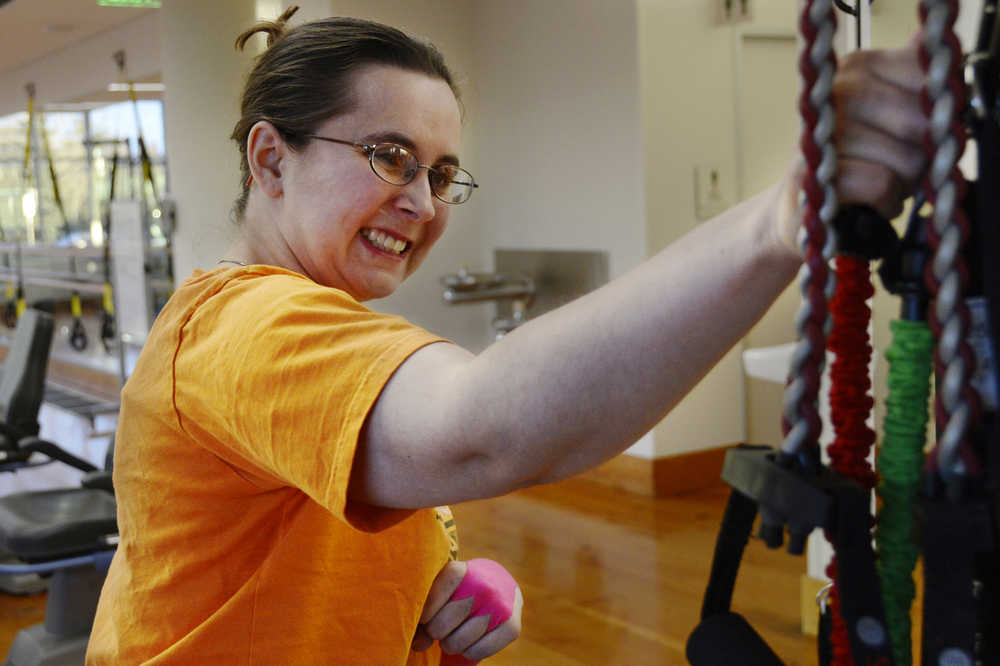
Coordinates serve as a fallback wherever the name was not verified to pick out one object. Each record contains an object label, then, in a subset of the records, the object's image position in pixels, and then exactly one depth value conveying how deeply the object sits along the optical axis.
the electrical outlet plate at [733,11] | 4.34
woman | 0.46
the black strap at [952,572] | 0.38
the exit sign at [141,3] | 4.76
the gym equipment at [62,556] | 2.75
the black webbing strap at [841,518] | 0.39
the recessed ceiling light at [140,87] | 7.34
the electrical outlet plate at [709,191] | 4.39
